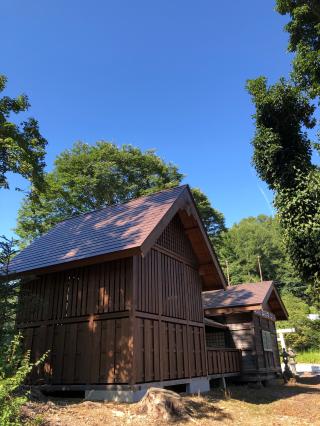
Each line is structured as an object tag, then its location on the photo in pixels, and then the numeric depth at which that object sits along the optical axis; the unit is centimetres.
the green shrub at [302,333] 3781
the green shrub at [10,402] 539
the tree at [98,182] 3338
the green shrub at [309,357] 3500
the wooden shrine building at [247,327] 1888
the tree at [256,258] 5444
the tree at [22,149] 1405
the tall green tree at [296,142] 1386
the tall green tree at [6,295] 1008
